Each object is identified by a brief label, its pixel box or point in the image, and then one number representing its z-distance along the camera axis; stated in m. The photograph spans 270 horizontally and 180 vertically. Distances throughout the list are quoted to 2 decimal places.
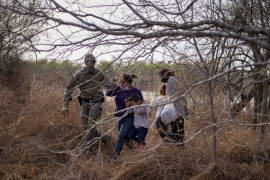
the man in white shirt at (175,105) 5.86
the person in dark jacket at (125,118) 7.36
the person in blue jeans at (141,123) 7.39
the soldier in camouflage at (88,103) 7.45
